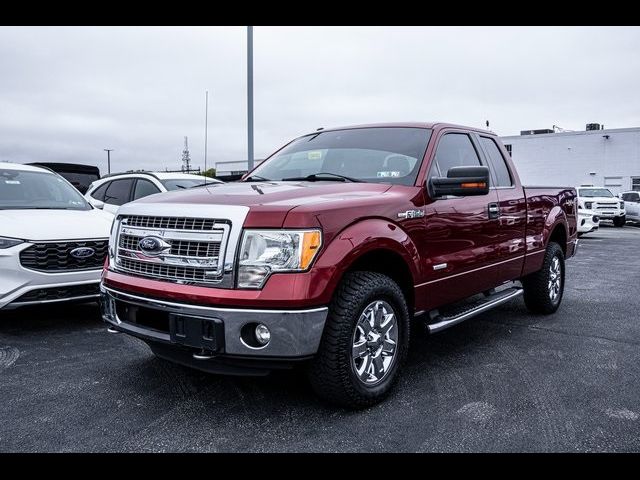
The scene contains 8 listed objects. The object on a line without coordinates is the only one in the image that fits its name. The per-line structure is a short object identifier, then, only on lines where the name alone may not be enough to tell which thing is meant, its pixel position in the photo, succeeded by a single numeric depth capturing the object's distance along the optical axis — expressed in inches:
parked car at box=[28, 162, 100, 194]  516.0
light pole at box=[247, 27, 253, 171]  442.9
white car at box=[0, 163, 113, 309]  197.6
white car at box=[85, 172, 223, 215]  342.0
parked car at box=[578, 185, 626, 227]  900.0
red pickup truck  121.6
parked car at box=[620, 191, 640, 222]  944.9
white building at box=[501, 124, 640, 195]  1366.9
